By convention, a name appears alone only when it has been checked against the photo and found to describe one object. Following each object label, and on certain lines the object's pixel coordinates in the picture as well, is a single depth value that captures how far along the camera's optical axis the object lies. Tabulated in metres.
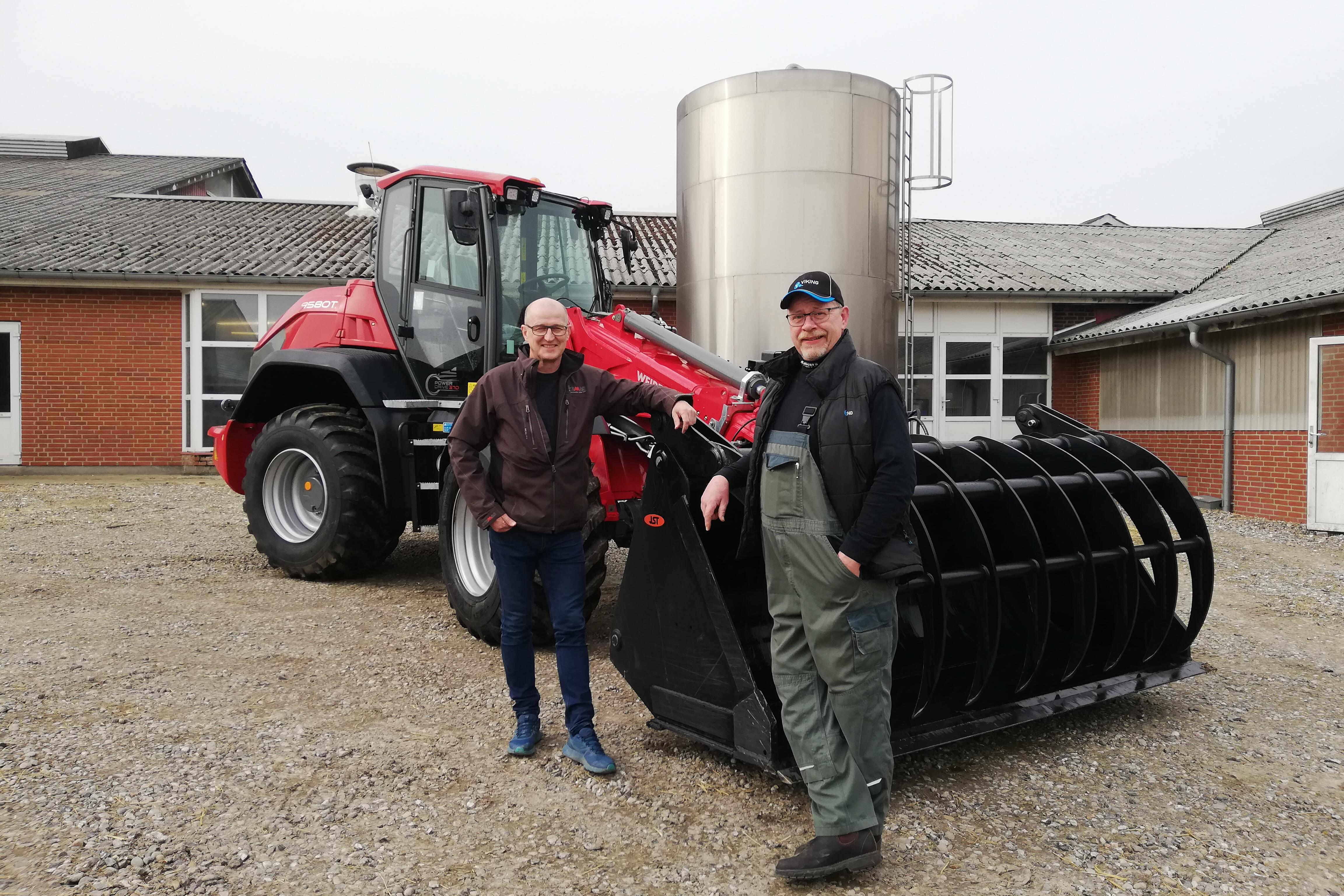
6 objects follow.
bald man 3.57
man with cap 2.72
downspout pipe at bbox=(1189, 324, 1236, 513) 11.84
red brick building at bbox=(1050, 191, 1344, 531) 10.34
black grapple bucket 3.38
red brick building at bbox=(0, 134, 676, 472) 13.98
